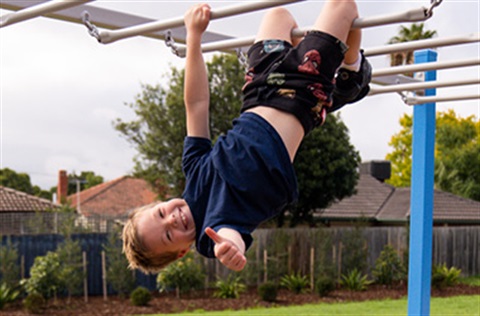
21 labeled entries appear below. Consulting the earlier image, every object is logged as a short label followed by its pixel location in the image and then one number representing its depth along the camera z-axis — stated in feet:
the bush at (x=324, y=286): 43.37
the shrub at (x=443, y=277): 47.91
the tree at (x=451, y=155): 89.61
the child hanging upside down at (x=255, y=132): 7.97
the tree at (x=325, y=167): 55.42
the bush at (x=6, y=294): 38.63
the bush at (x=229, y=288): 42.27
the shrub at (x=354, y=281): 45.96
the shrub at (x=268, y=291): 41.16
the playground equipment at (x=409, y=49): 8.64
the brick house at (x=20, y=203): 72.38
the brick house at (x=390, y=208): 70.33
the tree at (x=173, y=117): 58.85
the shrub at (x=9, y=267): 39.47
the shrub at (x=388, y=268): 48.39
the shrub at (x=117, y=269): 41.39
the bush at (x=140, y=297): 39.32
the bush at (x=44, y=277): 38.91
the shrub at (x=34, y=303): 37.11
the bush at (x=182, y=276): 41.22
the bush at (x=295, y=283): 44.91
